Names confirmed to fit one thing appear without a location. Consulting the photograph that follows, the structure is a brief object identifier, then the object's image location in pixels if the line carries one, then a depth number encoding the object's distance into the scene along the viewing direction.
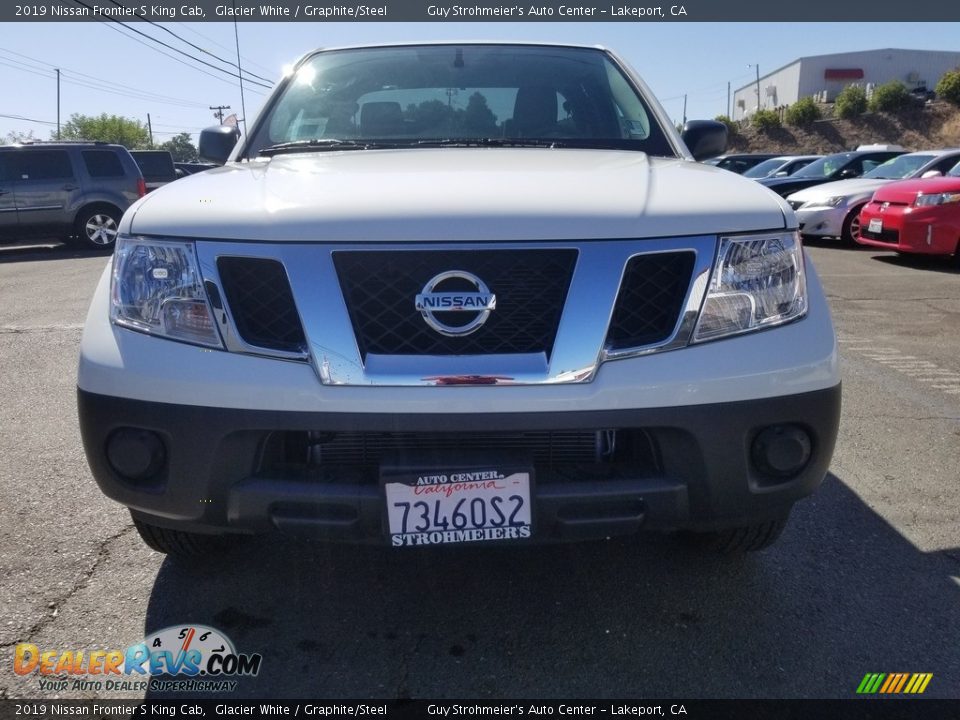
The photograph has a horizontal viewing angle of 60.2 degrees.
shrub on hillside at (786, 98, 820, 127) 57.53
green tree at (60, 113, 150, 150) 81.38
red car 9.07
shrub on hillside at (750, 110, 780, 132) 59.22
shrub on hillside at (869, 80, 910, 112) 54.25
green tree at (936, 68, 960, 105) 51.19
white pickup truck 1.90
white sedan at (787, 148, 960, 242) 11.40
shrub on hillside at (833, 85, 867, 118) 56.41
